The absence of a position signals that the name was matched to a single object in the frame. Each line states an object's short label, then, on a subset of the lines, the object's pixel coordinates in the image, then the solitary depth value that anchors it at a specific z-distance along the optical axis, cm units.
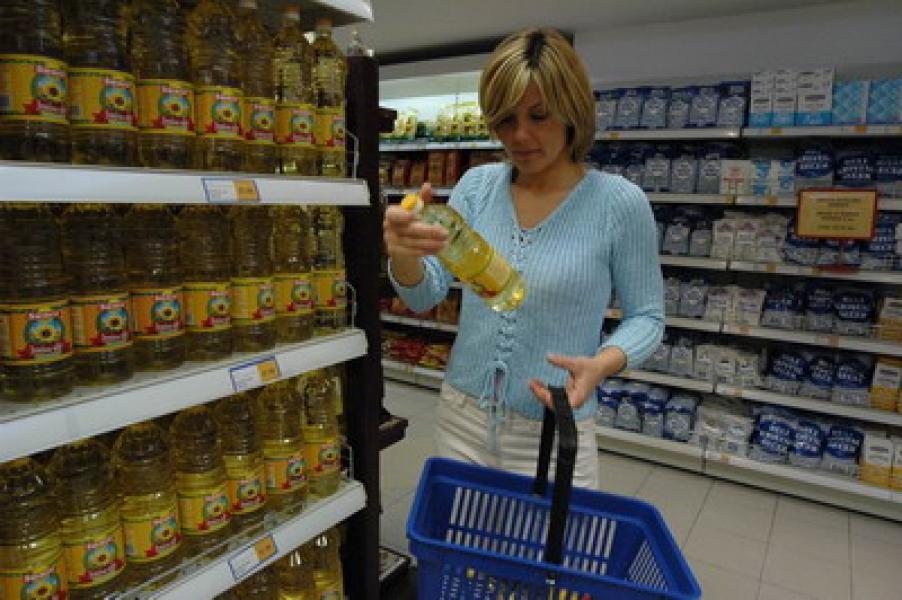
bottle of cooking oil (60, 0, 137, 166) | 94
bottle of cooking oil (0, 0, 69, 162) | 86
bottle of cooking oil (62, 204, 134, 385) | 98
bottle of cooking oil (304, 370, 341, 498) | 144
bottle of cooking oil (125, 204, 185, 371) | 107
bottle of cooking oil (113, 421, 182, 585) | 108
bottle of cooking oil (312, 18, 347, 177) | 139
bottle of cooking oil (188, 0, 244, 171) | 112
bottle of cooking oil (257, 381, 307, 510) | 135
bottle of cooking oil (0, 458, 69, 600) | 90
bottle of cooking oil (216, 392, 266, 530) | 127
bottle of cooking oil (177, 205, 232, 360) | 116
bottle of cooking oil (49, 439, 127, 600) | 99
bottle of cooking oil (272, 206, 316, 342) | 133
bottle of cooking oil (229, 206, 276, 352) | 123
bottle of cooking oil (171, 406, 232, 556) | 117
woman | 115
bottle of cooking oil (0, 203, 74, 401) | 89
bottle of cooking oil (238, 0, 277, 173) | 122
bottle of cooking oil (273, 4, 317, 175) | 129
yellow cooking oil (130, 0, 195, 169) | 104
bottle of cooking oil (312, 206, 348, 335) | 146
